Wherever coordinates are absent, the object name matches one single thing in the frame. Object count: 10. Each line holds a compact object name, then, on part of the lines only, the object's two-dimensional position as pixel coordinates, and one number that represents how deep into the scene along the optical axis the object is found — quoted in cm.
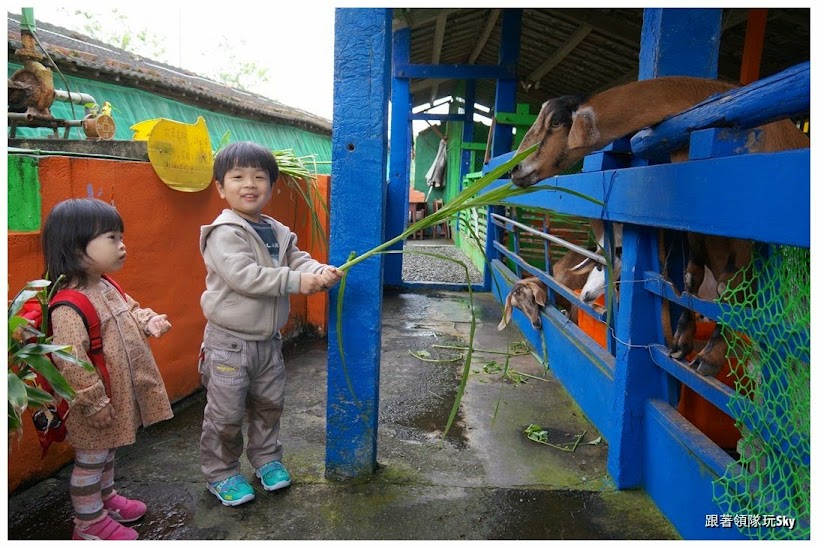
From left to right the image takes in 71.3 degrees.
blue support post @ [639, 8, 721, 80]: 287
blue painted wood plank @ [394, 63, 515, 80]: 741
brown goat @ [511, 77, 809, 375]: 224
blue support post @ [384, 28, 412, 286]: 734
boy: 224
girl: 196
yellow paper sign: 313
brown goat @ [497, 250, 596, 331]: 428
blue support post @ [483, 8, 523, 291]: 736
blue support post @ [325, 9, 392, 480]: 231
